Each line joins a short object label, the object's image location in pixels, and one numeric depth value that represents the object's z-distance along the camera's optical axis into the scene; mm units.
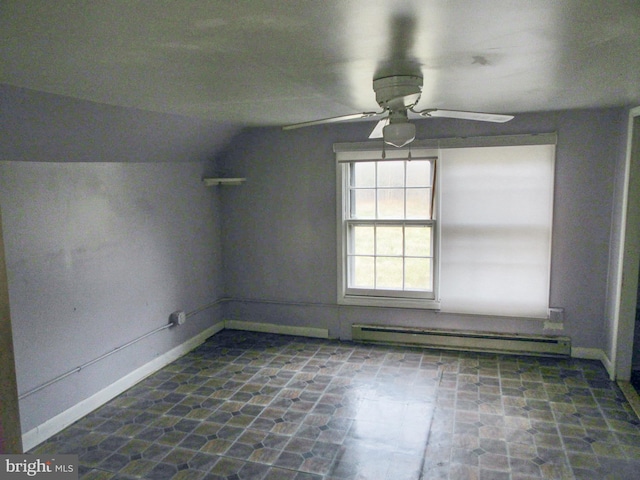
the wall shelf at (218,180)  4898
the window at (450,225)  4336
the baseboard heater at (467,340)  4387
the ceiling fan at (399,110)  2484
